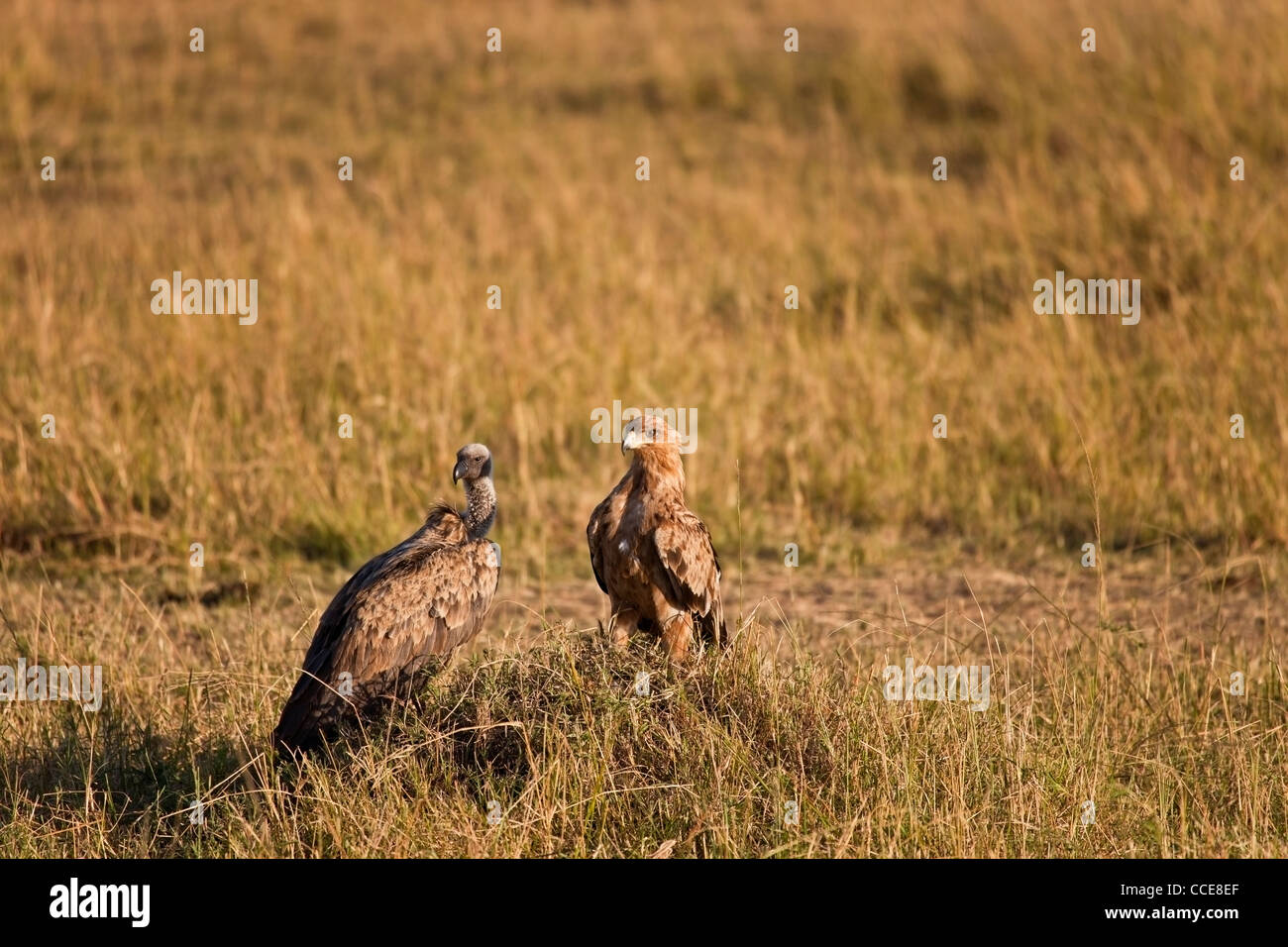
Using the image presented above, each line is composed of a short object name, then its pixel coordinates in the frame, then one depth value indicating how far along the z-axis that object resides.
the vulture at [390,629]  8.96
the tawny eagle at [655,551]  9.59
